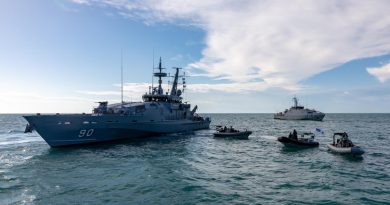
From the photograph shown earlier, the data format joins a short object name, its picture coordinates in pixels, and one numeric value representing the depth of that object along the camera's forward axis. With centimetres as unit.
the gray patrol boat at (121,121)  3706
